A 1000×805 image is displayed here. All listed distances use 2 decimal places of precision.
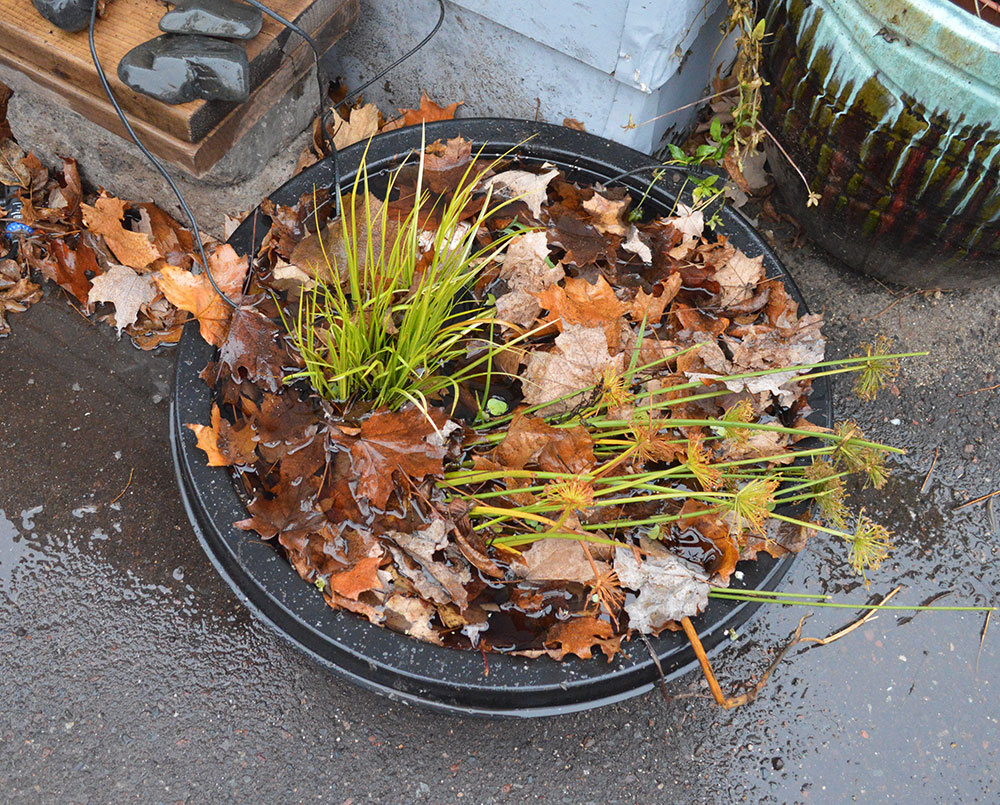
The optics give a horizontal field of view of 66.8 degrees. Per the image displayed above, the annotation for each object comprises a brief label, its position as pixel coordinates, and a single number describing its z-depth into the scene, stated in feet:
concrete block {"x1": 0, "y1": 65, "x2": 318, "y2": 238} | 6.21
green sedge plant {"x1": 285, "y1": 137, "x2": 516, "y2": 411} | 4.43
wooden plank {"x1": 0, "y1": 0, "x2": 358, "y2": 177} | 5.46
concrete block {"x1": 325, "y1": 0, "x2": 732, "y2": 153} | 6.01
